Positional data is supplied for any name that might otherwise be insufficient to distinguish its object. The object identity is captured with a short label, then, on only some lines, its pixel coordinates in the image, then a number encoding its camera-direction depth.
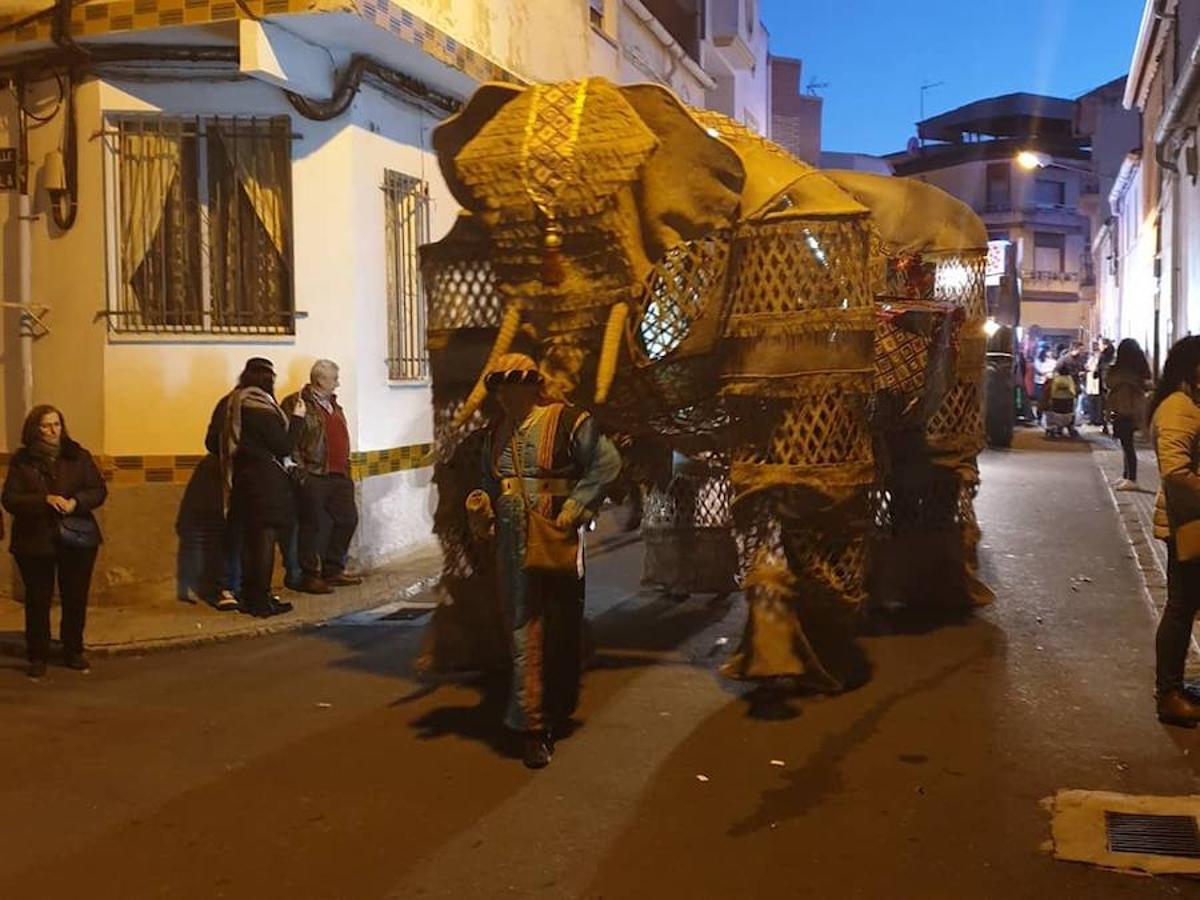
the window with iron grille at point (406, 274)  10.45
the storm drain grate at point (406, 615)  8.38
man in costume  5.09
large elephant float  5.36
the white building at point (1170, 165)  17.31
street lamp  25.42
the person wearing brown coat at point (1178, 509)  5.39
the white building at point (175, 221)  9.01
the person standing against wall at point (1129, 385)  13.48
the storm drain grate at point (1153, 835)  4.17
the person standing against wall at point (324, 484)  9.07
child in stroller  21.89
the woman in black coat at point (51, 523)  6.93
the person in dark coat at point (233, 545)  8.57
